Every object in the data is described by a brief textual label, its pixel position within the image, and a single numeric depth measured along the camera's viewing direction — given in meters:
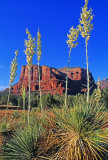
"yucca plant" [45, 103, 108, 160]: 2.81
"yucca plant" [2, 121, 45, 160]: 3.38
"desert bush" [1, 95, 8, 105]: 35.75
